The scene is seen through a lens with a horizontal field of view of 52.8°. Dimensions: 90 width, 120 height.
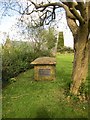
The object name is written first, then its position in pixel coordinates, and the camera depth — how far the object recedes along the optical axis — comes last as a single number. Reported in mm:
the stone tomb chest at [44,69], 4730
